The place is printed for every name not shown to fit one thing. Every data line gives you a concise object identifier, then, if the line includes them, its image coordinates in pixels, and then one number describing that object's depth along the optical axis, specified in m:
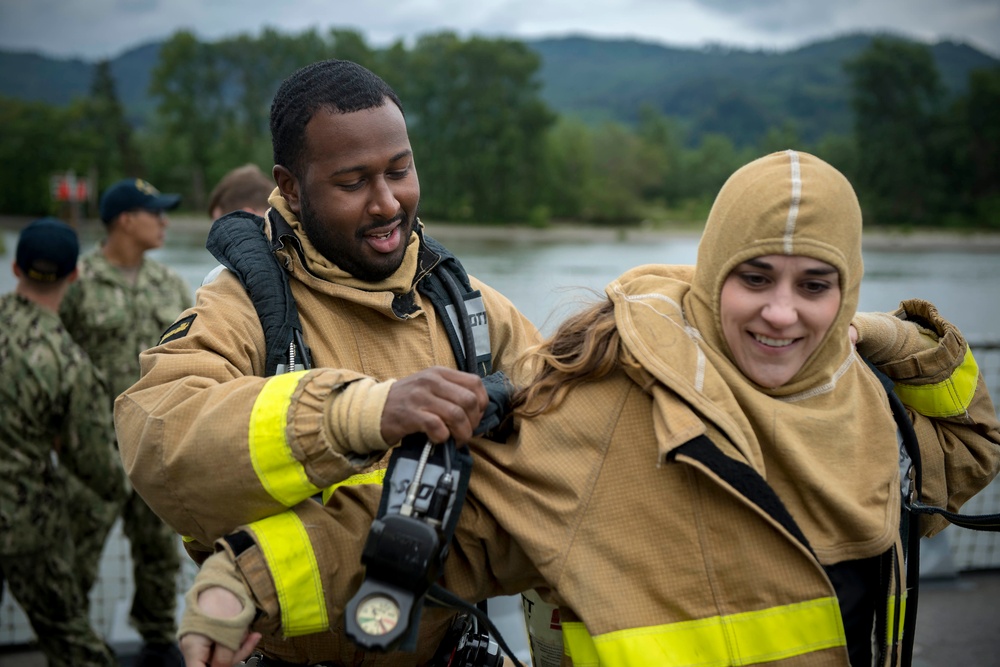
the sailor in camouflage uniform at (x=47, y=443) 3.93
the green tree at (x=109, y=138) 39.50
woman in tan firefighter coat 1.73
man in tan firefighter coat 1.62
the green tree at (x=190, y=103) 33.53
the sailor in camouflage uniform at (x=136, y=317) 4.54
